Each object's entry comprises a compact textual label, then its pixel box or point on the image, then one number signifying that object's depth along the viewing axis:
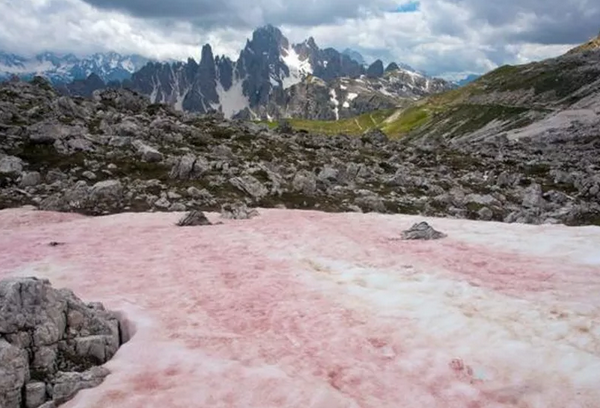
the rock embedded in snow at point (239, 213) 32.59
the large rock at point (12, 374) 11.52
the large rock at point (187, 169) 43.44
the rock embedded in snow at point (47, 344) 11.93
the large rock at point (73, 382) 11.98
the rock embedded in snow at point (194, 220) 29.95
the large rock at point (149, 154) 47.72
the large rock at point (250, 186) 42.50
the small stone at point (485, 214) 43.72
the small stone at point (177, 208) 35.94
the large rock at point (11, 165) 40.12
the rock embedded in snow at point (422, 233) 26.73
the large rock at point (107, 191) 36.35
